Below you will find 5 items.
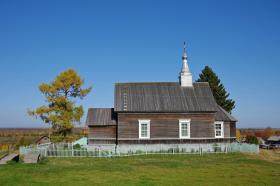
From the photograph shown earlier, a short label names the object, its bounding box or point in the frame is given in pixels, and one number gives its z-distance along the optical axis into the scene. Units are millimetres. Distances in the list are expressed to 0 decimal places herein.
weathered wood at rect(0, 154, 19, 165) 28459
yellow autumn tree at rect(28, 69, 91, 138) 38250
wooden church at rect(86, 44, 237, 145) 33750
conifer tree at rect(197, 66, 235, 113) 50469
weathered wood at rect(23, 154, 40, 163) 26594
